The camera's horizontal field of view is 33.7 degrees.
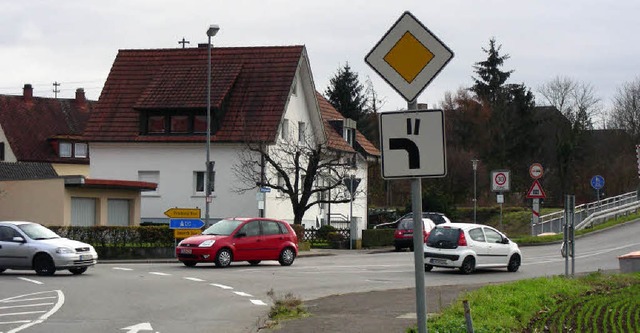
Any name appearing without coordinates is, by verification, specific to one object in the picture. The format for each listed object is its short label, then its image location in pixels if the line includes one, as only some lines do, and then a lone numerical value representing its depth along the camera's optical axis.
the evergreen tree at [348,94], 94.69
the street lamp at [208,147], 40.28
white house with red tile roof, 55.44
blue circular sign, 54.06
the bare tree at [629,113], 84.88
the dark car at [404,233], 45.41
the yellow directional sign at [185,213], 37.22
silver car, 27.11
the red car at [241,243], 30.95
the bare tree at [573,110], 85.94
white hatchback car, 29.59
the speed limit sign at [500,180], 43.94
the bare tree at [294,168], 49.66
